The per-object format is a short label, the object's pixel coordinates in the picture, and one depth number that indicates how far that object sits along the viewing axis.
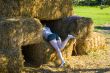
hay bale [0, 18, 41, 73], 8.84
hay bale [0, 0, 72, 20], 10.35
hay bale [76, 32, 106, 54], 12.18
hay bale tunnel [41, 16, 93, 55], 11.83
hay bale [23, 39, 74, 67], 10.34
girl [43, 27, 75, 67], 10.43
